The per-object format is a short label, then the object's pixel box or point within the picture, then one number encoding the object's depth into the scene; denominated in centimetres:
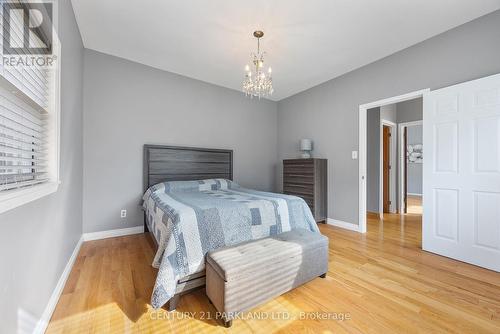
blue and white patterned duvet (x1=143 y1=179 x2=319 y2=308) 146
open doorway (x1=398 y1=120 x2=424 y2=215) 655
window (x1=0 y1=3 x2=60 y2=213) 95
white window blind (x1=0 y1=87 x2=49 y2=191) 95
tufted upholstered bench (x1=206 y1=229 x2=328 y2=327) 134
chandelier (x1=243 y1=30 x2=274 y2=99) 239
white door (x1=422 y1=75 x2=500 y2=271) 204
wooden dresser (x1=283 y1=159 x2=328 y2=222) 356
